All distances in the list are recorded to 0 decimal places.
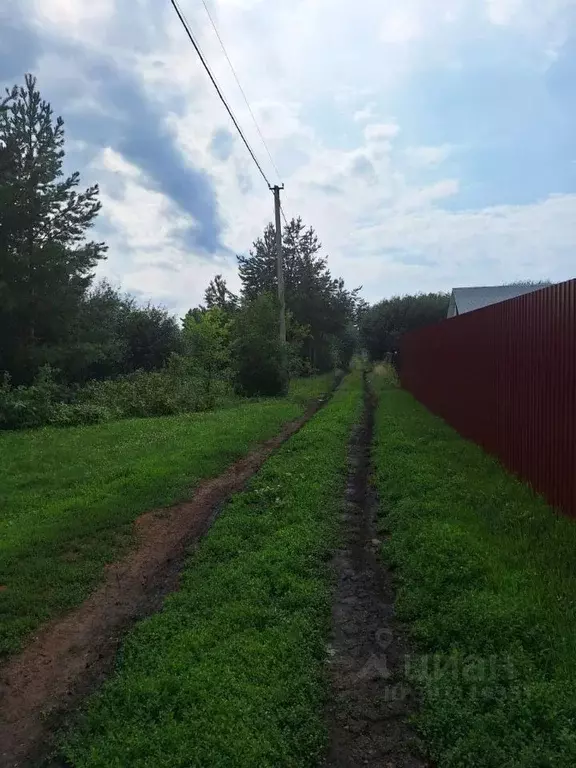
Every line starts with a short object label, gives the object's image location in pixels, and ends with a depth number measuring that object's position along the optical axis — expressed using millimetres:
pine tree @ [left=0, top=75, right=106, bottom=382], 18625
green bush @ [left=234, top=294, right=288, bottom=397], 21312
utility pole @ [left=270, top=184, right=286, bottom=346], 21703
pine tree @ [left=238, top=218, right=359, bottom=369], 37406
